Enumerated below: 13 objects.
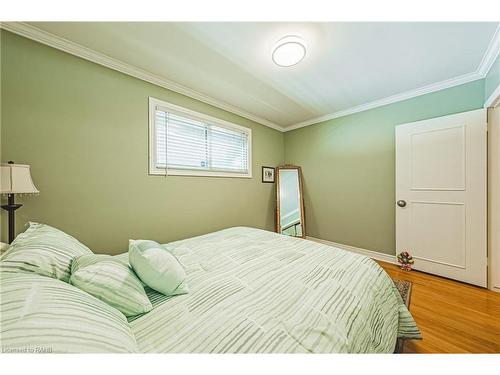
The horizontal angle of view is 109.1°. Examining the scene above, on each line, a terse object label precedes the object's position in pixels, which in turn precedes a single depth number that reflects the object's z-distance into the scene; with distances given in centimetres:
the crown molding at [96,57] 137
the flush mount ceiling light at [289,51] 148
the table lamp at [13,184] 109
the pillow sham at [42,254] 68
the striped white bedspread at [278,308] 62
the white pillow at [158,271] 86
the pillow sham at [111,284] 71
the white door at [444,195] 186
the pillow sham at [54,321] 42
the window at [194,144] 208
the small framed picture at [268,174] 332
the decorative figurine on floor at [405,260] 226
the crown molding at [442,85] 155
